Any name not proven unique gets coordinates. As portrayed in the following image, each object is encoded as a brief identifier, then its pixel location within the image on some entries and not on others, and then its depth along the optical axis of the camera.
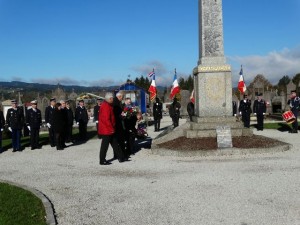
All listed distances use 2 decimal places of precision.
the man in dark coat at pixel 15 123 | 10.10
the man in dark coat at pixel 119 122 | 7.92
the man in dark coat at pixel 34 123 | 10.47
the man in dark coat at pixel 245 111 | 14.04
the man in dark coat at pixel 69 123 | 11.80
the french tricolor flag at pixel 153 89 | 16.64
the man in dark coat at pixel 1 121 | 10.14
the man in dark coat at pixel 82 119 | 12.19
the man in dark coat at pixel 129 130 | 8.55
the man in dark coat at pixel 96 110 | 13.07
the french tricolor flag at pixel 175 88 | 14.79
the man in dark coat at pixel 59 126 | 10.07
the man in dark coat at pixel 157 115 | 14.96
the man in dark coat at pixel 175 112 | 14.78
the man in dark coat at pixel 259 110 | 13.78
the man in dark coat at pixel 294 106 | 12.31
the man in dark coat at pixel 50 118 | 10.64
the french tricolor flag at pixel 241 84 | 17.73
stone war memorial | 9.32
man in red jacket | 7.41
